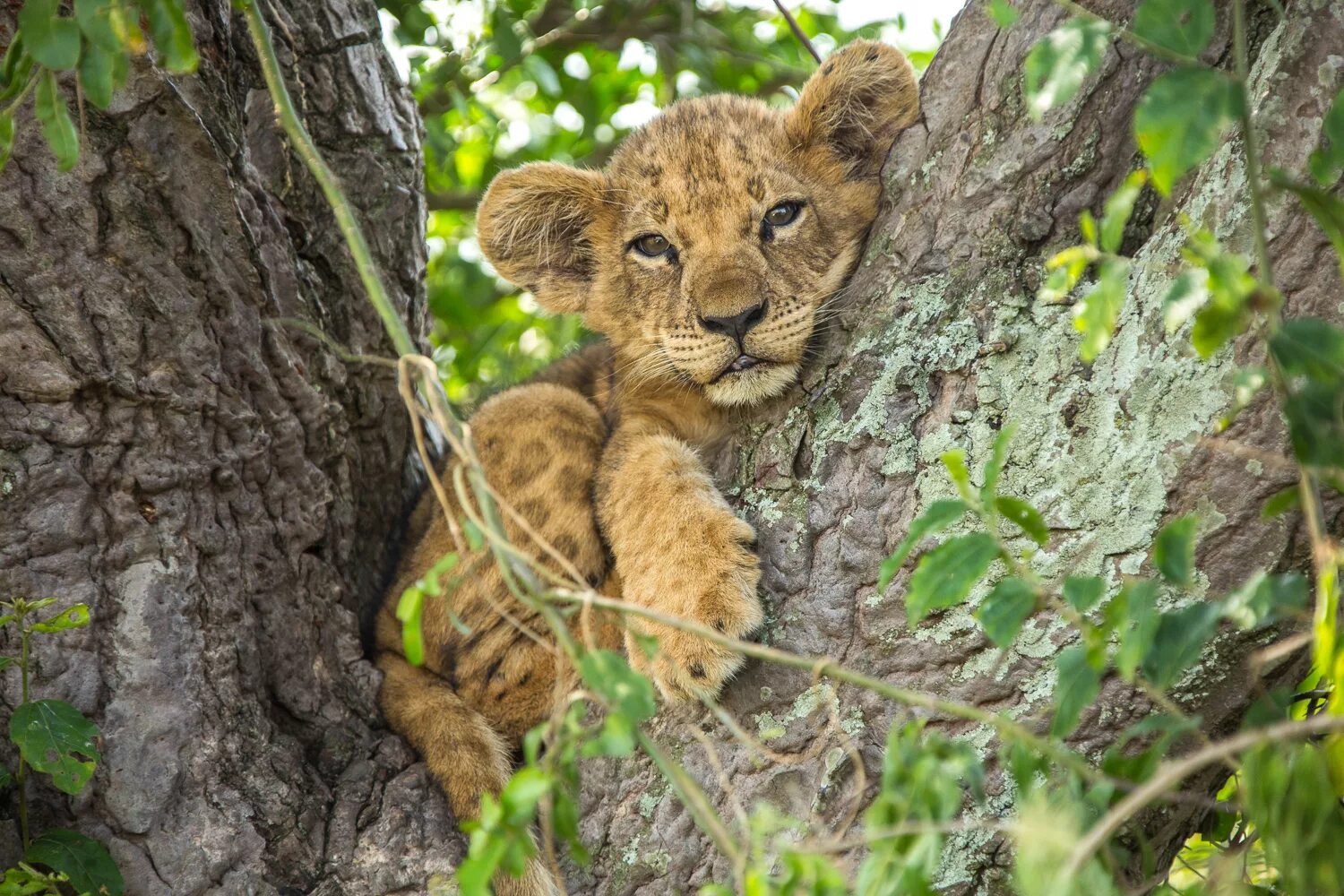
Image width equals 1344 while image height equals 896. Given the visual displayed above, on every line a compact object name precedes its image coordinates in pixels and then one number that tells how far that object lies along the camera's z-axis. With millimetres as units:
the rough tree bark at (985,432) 5495
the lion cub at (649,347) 5637
